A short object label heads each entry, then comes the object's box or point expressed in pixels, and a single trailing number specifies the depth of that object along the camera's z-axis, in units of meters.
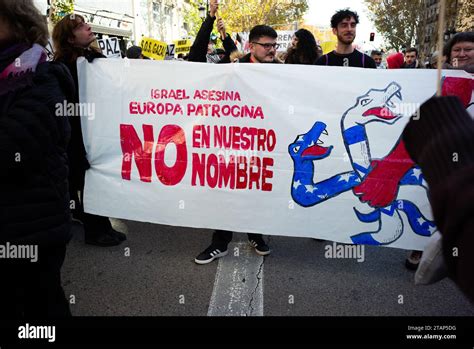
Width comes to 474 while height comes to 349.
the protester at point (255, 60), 3.48
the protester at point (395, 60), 7.57
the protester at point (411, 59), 9.30
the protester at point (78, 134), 3.48
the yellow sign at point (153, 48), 7.36
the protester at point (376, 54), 11.98
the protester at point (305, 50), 4.72
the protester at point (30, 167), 1.60
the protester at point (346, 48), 4.01
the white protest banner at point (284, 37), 18.72
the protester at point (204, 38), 3.95
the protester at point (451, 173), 0.69
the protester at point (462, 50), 3.33
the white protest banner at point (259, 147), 3.18
